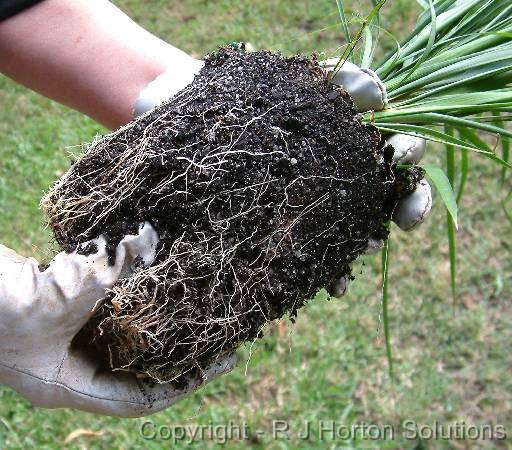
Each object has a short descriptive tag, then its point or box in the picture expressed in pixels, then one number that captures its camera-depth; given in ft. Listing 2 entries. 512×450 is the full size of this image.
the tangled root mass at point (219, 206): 1.51
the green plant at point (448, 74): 1.61
